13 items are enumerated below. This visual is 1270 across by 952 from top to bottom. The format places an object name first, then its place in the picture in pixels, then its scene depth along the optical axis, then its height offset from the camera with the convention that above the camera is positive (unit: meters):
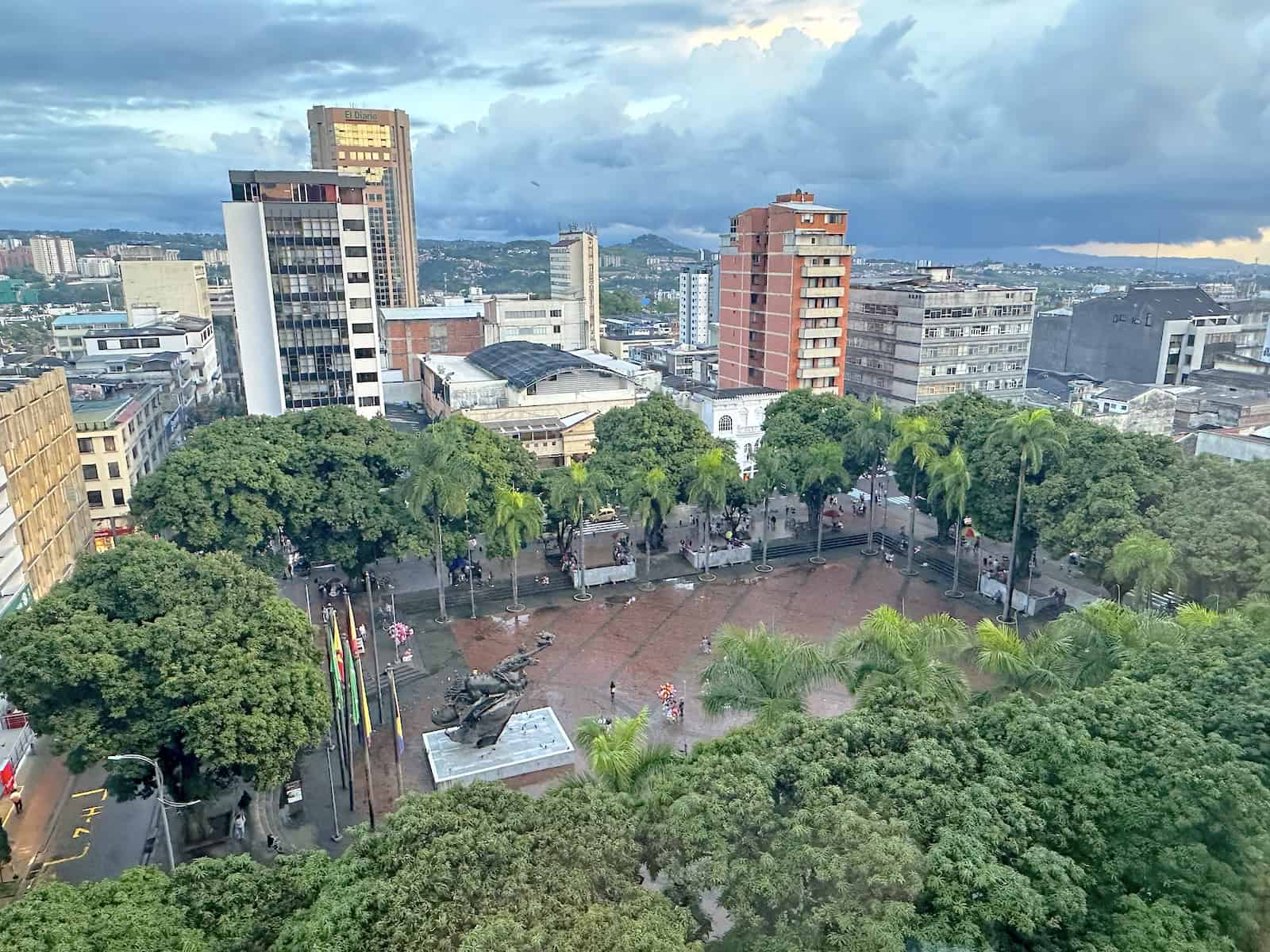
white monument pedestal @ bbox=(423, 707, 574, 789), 28.08 -16.65
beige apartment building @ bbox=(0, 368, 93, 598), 35.44 -8.98
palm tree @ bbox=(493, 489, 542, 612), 38.16 -10.98
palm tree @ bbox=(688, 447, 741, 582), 42.28 -10.24
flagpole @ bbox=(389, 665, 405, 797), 27.86 -16.06
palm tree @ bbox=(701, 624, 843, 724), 21.78 -10.65
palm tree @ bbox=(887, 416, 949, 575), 41.47 -8.46
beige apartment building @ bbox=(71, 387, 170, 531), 49.22 -10.33
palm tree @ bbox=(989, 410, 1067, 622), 36.44 -7.15
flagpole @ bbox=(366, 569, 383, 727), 31.70 -15.92
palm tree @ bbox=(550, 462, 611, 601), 41.09 -10.53
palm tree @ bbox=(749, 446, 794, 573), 45.31 -10.77
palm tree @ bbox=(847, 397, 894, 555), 46.56 -8.80
